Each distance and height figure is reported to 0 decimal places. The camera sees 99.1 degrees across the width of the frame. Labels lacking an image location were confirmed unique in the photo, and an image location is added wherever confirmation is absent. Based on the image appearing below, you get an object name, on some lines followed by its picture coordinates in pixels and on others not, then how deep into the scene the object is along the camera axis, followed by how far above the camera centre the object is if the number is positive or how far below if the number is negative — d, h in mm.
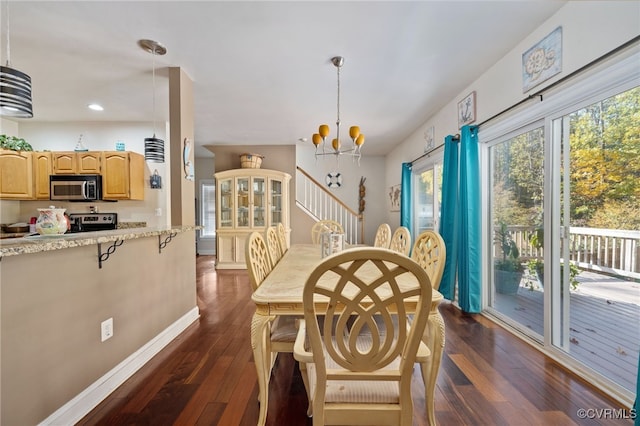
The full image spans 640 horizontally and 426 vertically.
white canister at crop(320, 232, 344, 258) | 2088 -266
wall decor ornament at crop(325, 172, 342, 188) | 6699 +690
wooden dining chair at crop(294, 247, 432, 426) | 901 -560
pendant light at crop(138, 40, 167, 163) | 2873 +628
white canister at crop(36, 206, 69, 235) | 1470 -72
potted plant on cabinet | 3789 +914
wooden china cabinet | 5234 +21
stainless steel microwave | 3861 +303
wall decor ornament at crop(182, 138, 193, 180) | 2725 +491
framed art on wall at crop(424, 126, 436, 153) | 3972 +1047
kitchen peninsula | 1191 -616
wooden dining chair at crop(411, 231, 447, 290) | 1544 -297
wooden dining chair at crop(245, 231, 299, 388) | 1455 -679
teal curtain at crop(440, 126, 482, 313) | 2863 -187
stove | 4059 -194
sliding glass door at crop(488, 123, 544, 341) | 2328 -160
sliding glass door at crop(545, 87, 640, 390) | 1620 -188
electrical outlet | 1689 -758
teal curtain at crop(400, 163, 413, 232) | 5055 +204
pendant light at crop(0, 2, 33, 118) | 1381 +602
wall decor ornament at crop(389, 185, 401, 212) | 5762 +225
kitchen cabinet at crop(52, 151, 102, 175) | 3924 +667
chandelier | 2441 +728
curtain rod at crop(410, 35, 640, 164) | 1473 +871
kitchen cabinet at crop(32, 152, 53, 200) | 3926 +553
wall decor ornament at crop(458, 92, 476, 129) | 2912 +1091
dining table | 1279 -579
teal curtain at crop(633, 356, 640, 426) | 1258 -947
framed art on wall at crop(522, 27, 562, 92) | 1905 +1101
